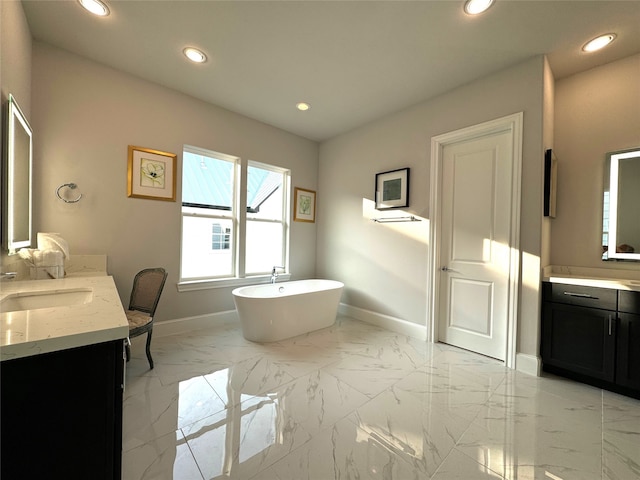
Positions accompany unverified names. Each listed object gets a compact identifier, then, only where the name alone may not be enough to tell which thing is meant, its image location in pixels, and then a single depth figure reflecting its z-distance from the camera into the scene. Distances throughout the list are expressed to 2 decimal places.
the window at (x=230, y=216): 3.21
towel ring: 2.38
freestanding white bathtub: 2.81
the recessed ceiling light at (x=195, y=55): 2.31
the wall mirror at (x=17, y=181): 1.57
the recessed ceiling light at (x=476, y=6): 1.78
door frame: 2.38
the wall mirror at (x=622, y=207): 2.23
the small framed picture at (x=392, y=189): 3.21
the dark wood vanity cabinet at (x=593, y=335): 1.94
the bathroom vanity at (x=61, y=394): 0.76
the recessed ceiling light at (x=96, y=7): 1.87
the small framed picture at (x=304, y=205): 4.12
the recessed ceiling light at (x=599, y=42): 2.05
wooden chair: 2.42
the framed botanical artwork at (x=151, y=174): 2.74
